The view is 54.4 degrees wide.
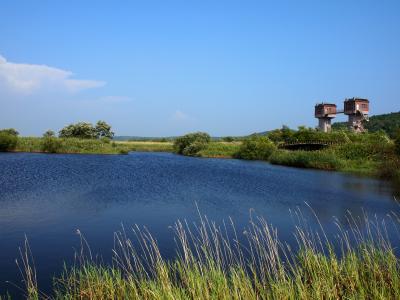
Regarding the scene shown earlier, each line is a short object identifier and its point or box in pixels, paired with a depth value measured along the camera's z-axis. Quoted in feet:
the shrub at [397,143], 133.02
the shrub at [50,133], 280.12
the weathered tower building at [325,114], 306.14
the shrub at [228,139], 353.53
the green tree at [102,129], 286.38
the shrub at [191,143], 253.03
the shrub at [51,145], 218.18
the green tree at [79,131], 268.41
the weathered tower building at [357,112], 277.44
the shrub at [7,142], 215.31
